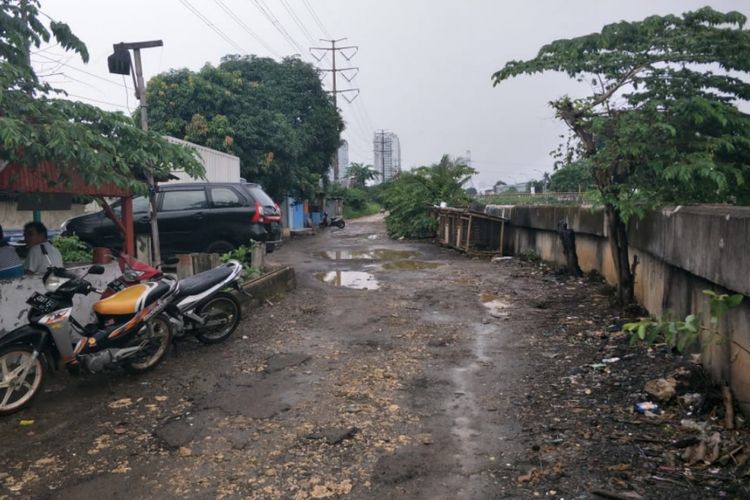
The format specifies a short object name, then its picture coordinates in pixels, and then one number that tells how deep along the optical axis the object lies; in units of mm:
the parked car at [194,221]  10750
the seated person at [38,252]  5879
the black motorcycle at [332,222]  34438
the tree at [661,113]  6504
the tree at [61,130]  4684
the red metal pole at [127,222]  7895
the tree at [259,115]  20734
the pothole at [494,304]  8365
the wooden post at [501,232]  16078
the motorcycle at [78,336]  4645
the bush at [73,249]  9222
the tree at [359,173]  68000
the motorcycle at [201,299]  6008
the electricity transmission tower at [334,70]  43562
